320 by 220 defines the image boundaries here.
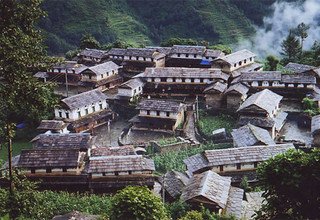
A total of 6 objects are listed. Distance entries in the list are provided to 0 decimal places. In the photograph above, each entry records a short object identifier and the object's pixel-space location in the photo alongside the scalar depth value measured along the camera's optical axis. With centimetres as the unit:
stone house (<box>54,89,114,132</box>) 4653
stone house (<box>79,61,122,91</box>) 5597
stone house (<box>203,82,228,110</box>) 4900
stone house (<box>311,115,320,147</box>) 3982
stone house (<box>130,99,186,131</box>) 4612
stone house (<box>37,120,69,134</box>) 4441
